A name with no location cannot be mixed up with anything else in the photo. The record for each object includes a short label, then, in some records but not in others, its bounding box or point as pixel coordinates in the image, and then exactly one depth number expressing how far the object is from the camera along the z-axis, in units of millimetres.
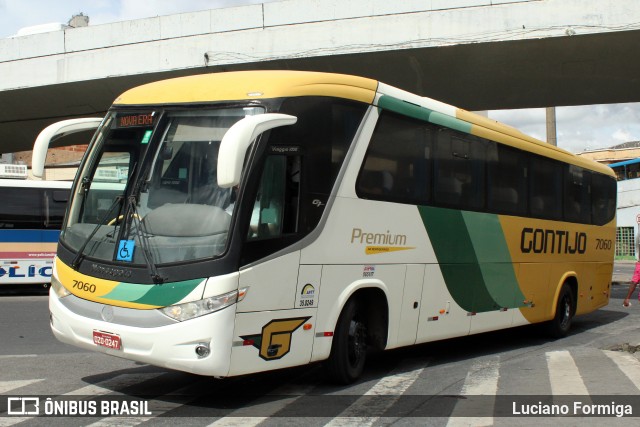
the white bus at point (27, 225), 18672
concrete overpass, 15438
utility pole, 32594
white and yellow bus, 6340
